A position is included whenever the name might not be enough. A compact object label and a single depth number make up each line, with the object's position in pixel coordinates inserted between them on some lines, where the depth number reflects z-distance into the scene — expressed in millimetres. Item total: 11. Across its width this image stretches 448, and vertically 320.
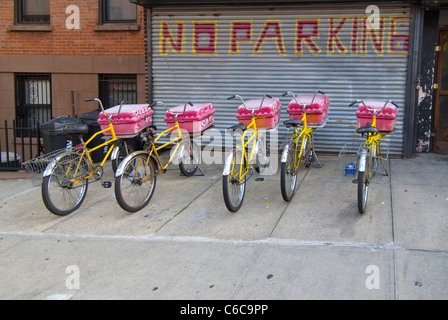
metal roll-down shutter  9141
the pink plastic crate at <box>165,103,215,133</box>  7453
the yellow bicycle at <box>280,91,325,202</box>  6504
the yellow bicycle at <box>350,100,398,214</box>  5781
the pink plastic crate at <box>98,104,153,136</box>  6945
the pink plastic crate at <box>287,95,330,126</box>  7473
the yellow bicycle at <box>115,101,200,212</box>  6324
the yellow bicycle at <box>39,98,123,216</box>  6215
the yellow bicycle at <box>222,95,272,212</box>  6137
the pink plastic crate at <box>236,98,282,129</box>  6957
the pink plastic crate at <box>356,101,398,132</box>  6836
